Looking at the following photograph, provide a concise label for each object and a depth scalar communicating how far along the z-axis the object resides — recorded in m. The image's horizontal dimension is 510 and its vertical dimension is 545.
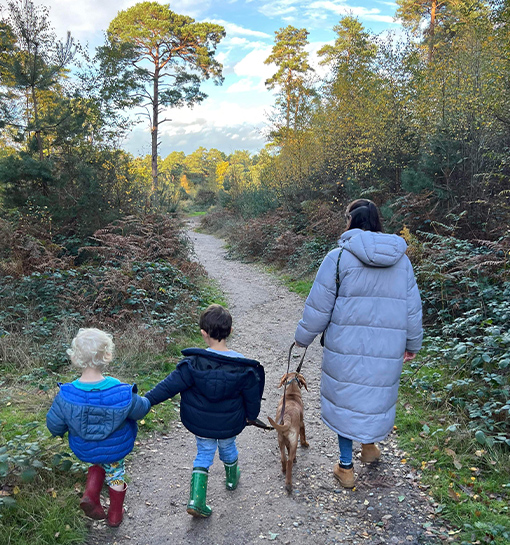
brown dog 3.01
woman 2.82
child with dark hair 2.59
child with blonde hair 2.41
